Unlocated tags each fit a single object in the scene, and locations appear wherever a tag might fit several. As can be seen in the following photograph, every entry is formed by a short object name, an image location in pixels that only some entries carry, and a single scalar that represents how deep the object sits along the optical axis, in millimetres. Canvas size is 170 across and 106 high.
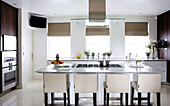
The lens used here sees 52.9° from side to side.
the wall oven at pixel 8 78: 4814
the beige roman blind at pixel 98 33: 7012
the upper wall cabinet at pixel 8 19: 4926
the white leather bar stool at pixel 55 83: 3312
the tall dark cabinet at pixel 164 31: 6066
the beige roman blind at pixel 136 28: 7047
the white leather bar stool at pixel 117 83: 3314
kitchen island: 3329
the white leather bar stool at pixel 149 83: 3281
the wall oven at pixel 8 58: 4812
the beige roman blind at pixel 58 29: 7199
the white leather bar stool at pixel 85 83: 3334
